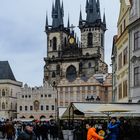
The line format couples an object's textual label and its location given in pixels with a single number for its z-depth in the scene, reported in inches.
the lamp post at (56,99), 3350.1
